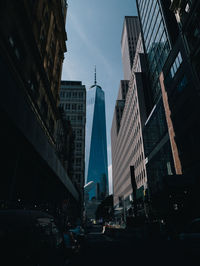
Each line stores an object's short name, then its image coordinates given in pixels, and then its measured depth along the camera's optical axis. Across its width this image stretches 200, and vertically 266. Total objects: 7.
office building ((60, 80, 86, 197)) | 86.94
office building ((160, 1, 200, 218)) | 24.66
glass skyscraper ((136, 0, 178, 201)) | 39.34
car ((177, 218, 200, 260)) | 7.93
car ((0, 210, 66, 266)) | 2.63
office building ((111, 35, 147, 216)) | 59.81
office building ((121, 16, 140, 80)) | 112.88
